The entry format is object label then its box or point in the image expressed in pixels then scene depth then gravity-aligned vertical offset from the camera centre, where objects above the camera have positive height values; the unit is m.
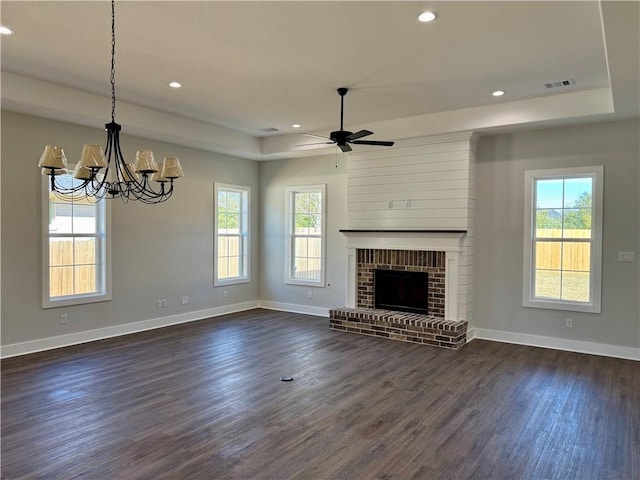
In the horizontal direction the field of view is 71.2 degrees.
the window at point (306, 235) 8.07 +0.01
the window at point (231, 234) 8.03 +0.02
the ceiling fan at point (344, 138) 4.96 +1.09
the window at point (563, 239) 5.61 -0.02
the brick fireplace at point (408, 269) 6.08 -0.71
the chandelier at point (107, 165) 3.10 +0.52
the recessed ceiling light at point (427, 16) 3.27 +1.64
